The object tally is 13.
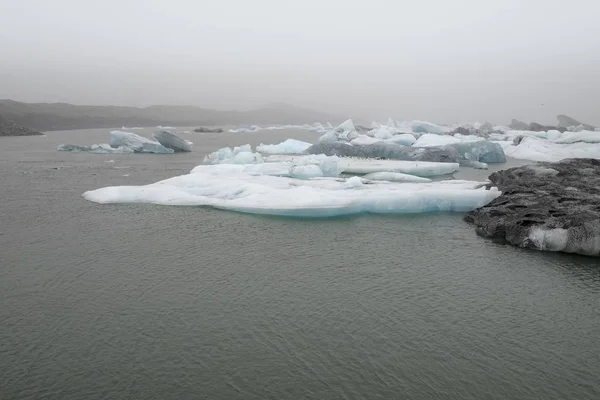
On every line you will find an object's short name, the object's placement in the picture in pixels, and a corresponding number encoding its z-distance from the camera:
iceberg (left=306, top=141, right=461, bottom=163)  30.42
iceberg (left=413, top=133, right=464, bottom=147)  35.38
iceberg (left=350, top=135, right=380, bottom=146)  40.01
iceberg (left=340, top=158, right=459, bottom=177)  25.77
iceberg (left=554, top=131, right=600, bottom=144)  36.79
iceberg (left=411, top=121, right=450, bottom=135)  49.22
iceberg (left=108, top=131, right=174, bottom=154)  37.44
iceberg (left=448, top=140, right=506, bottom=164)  31.83
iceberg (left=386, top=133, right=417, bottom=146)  38.00
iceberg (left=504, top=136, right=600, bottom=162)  34.00
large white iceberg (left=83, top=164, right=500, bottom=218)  15.96
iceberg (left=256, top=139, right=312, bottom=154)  37.88
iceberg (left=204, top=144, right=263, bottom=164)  27.36
